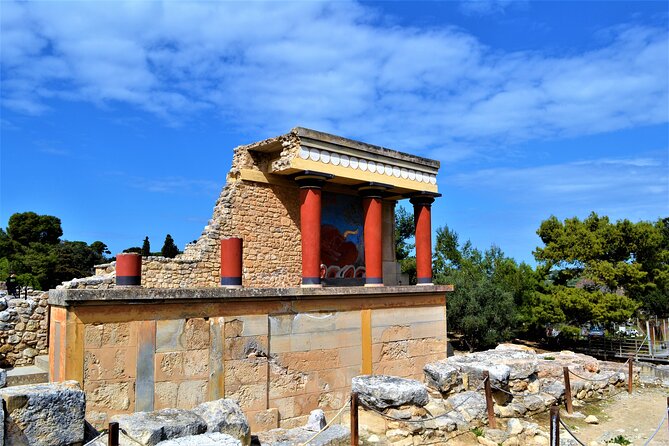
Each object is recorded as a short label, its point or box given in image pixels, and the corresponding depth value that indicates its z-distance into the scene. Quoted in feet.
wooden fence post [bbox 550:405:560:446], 20.41
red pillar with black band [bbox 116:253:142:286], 27.09
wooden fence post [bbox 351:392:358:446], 22.26
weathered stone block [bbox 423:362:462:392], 33.60
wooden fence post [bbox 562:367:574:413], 34.24
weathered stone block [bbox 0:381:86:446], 16.17
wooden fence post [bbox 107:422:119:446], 16.16
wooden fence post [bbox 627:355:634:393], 41.34
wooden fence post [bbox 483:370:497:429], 29.22
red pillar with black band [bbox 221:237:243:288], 30.91
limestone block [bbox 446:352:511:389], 32.35
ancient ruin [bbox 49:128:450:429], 23.94
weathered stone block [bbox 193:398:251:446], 20.52
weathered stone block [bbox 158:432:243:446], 16.64
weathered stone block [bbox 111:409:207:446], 17.90
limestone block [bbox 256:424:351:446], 22.38
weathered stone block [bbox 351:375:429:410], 26.45
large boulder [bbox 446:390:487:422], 29.04
